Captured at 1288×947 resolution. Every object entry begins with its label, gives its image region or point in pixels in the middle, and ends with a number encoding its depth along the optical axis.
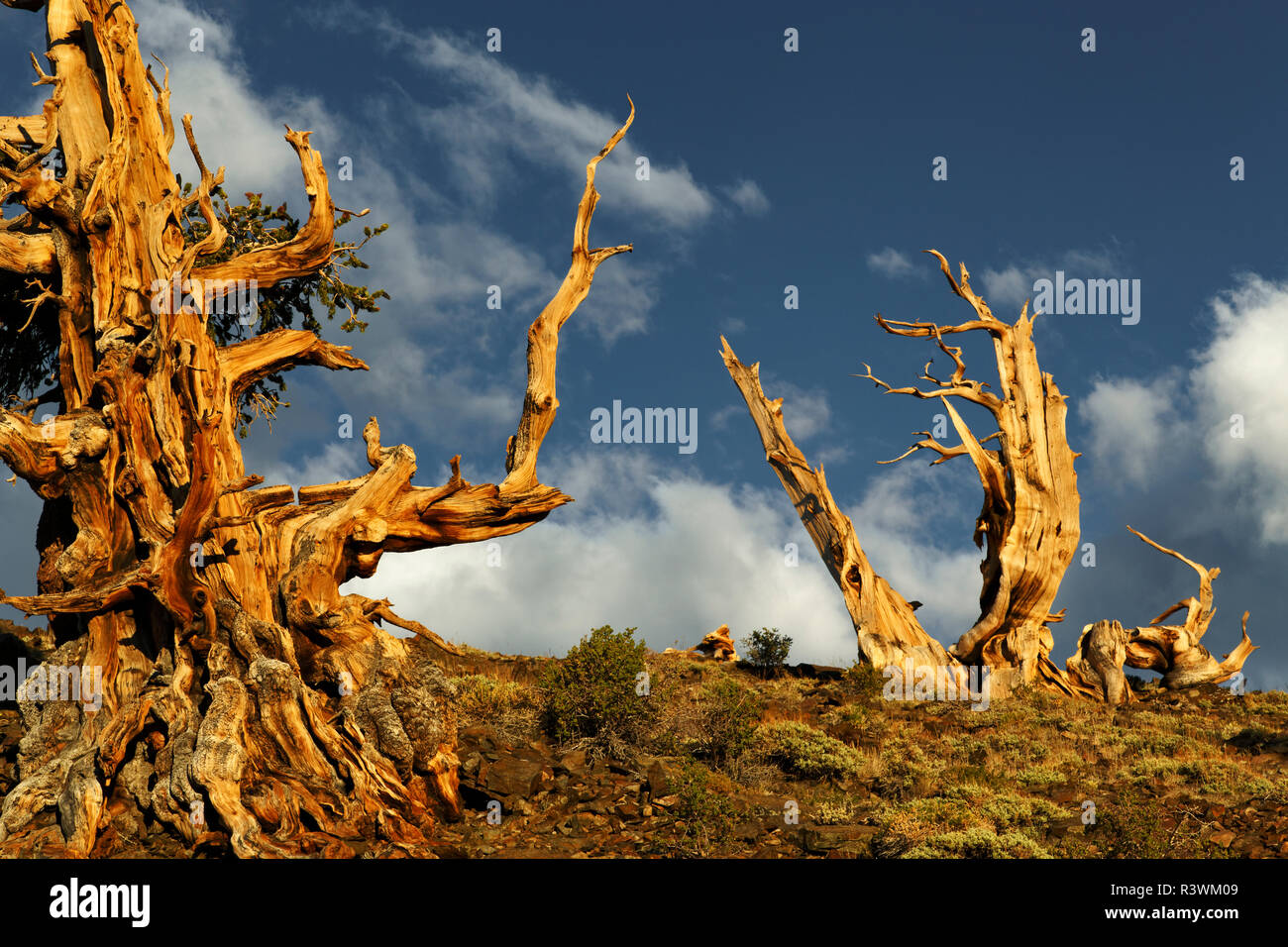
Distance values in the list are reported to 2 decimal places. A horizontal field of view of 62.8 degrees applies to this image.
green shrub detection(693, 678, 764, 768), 13.01
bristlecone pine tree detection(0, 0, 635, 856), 9.75
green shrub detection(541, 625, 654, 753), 12.60
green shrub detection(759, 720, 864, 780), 13.03
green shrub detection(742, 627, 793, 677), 21.03
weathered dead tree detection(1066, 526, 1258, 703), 21.28
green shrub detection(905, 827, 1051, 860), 9.90
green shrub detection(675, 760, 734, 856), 9.70
